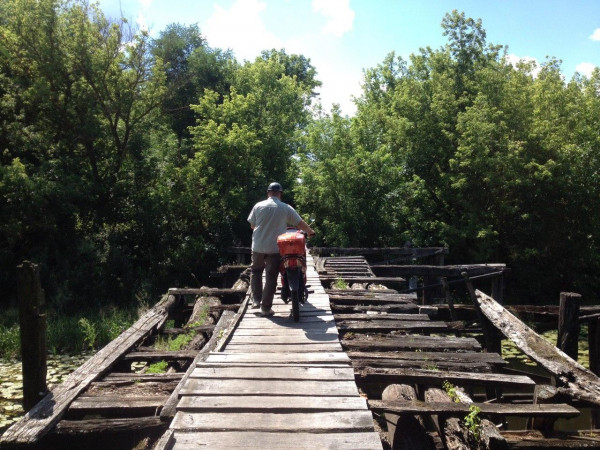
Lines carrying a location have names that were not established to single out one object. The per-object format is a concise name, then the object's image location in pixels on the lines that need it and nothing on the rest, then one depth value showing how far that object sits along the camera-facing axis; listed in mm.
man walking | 6895
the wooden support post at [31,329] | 5266
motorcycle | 6613
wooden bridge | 3643
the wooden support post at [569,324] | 7160
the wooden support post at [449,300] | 9844
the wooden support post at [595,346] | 8789
